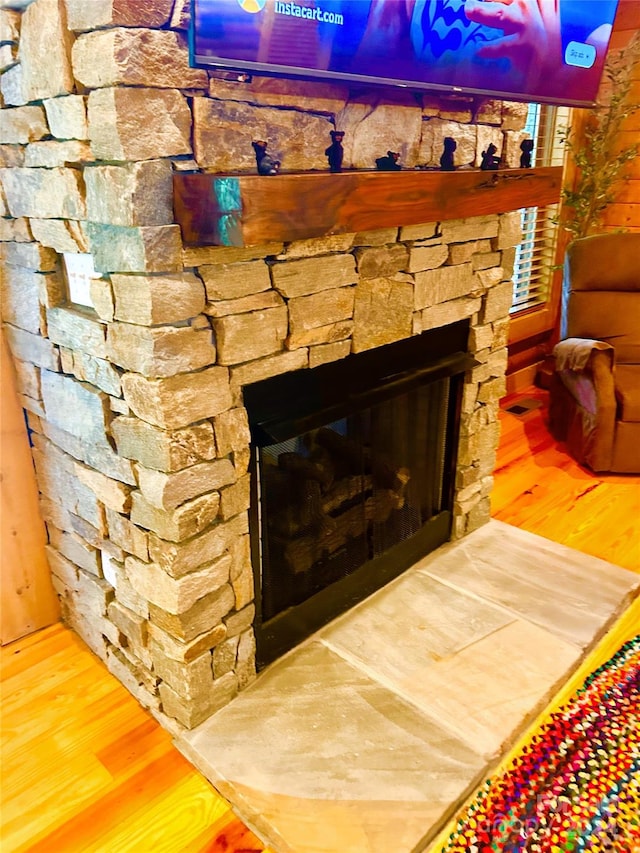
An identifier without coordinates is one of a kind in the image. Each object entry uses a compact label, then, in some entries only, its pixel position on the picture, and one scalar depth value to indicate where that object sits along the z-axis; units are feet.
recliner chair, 9.95
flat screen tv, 4.10
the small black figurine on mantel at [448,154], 6.18
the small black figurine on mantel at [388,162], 5.62
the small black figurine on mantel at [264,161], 4.60
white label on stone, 5.03
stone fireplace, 4.28
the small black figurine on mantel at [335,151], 5.17
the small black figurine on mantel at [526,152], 7.20
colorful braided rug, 4.81
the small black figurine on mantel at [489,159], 6.69
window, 13.20
